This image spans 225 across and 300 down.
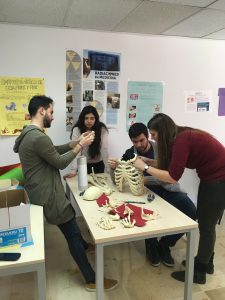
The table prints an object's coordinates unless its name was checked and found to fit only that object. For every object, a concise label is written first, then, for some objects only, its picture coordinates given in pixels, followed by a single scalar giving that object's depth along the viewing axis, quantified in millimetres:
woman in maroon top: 1818
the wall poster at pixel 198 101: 3465
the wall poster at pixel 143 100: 3215
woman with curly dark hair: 2785
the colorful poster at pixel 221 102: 3600
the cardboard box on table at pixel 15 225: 1197
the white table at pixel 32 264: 1157
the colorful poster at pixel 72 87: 2947
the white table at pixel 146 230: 1437
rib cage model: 1979
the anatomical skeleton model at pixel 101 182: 2087
